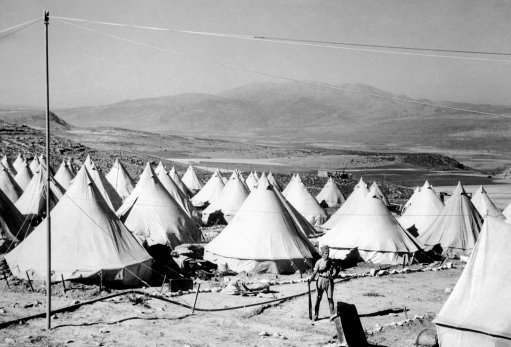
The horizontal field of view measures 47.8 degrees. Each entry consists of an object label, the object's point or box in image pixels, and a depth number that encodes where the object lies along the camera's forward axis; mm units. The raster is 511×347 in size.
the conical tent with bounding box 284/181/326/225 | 34156
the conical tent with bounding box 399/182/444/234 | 29656
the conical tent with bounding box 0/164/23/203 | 29766
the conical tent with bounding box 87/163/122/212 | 28916
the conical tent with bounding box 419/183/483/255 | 24875
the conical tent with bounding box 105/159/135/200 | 36750
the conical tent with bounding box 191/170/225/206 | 38622
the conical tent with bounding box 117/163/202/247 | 24859
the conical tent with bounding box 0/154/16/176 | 38297
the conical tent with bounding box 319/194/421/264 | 22719
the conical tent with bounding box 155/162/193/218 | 32125
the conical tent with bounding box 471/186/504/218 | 30969
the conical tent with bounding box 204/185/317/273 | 20344
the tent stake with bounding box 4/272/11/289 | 15875
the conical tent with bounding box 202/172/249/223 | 34006
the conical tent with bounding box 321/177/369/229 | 28330
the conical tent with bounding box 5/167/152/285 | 16516
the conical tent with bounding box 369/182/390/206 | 31616
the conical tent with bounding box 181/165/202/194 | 47031
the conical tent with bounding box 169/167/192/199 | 40969
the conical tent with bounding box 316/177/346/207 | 41125
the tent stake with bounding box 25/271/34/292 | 15705
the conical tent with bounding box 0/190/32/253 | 19703
